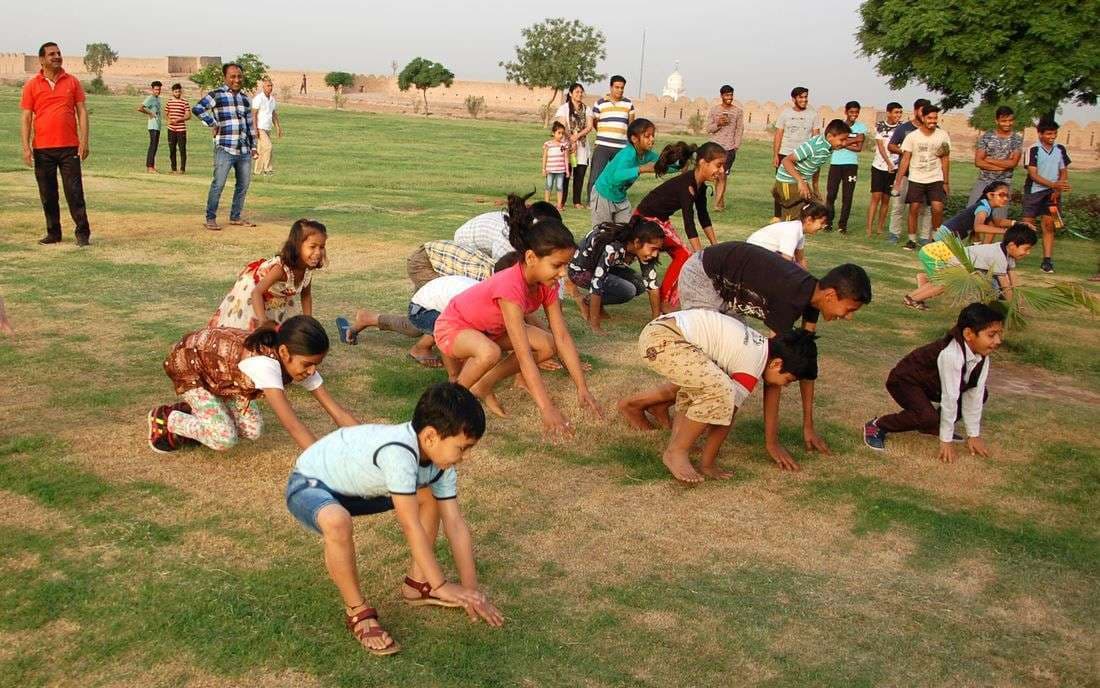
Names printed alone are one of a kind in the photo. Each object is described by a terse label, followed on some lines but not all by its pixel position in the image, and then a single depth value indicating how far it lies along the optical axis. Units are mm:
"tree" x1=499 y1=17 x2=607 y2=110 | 57594
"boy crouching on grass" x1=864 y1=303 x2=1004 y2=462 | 5234
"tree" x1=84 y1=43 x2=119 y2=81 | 86256
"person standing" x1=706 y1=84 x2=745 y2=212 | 15516
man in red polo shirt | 9102
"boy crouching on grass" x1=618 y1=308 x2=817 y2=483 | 4875
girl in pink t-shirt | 4957
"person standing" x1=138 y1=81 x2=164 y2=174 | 17703
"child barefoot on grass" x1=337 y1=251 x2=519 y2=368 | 6285
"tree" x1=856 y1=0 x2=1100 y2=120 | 16109
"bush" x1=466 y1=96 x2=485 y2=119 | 54066
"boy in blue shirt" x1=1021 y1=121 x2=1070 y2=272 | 11281
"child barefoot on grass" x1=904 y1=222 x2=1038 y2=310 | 7814
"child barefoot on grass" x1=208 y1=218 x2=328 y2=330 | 5723
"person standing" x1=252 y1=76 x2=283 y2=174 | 17766
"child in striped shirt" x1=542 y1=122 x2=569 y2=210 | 14750
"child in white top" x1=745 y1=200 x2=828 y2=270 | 6984
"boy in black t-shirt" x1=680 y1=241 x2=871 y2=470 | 4887
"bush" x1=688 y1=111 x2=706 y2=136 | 45094
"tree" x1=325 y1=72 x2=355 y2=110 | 77688
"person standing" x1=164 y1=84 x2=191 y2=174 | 17766
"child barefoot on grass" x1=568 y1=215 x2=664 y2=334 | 7496
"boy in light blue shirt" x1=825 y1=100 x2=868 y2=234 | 13688
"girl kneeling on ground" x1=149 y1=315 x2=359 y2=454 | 4734
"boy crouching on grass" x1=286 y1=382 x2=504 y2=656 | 3232
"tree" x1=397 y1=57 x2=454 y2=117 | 67750
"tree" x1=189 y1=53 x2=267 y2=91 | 38844
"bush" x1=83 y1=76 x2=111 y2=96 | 50969
